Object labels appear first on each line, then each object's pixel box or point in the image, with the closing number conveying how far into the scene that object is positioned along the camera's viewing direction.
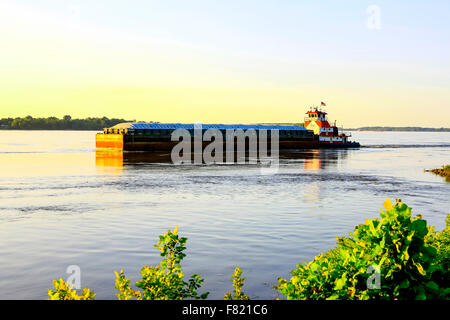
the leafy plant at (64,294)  7.34
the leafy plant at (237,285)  9.08
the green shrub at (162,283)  8.34
